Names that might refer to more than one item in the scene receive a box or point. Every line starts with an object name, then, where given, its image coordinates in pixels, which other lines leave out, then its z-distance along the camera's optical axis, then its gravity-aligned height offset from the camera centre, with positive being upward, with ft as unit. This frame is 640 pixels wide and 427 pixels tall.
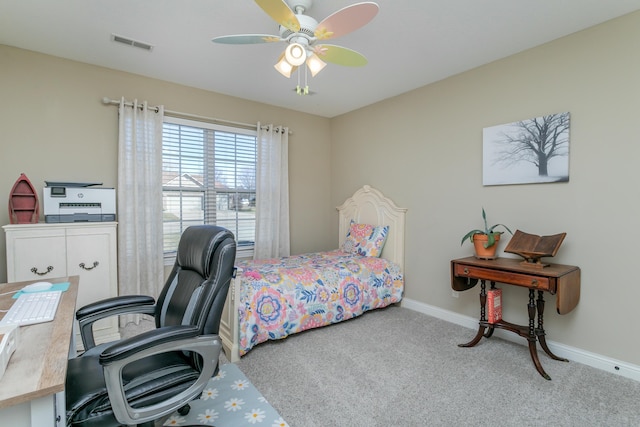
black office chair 3.82 -1.87
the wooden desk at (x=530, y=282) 7.26 -1.79
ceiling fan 5.48 +3.39
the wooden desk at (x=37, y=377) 2.61 -1.47
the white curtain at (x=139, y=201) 10.21 +0.25
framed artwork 8.27 +1.61
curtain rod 10.12 +3.40
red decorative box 8.55 -2.60
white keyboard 4.06 -1.40
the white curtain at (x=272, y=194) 13.14 +0.64
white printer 8.32 +0.15
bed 8.48 -2.28
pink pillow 12.32 -1.22
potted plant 8.98 -0.93
